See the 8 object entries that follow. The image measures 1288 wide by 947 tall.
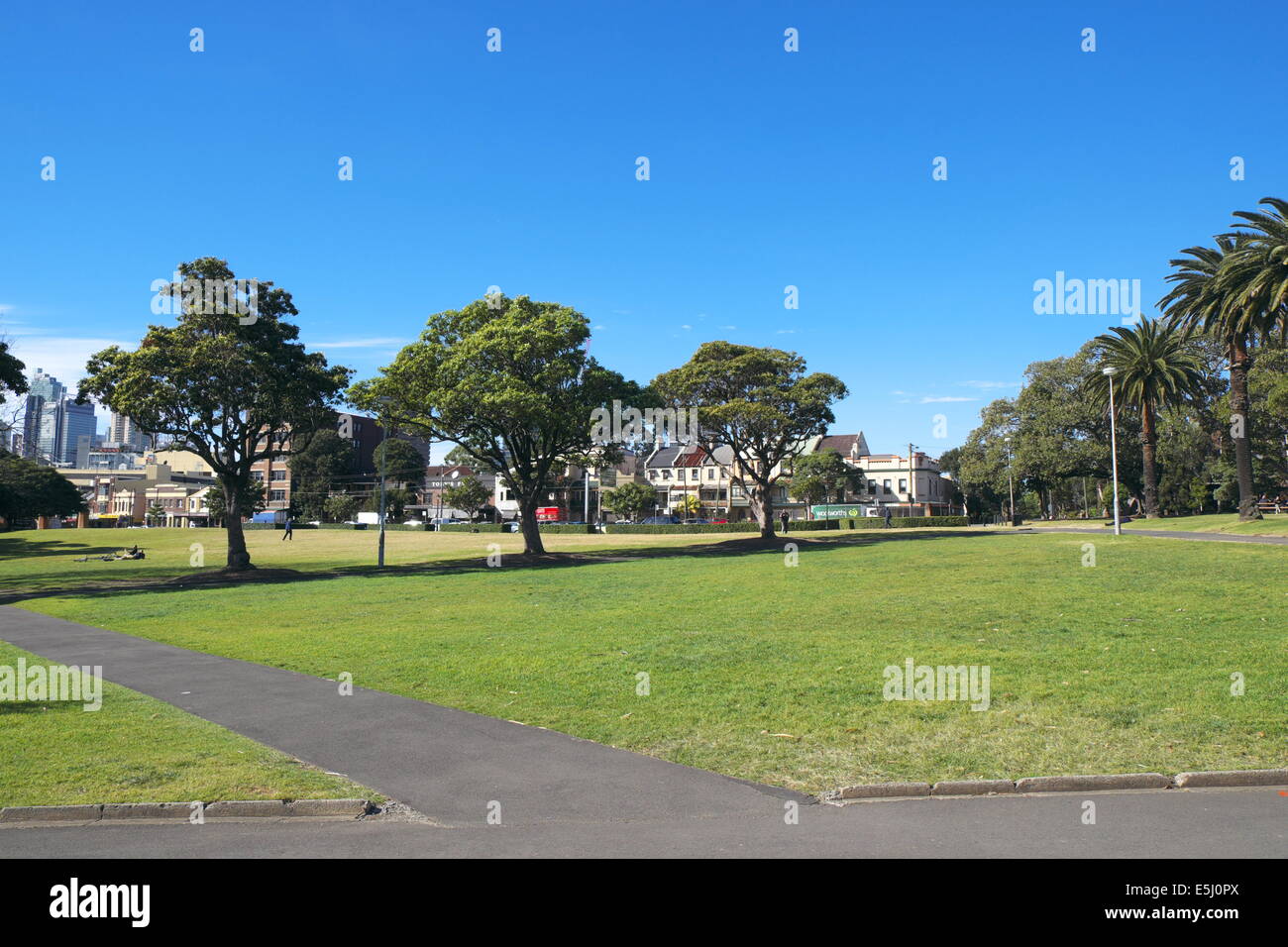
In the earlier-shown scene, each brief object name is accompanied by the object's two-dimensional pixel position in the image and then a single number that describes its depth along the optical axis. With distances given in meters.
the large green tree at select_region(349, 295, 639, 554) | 39.84
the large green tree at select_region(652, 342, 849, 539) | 51.47
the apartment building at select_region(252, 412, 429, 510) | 123.75
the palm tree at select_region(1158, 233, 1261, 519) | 43.31
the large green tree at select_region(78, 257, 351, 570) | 34.53
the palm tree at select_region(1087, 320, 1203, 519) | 56.88
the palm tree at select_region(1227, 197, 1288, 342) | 40.22
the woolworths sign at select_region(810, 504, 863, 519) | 103.95
